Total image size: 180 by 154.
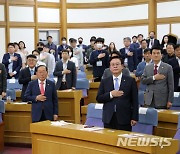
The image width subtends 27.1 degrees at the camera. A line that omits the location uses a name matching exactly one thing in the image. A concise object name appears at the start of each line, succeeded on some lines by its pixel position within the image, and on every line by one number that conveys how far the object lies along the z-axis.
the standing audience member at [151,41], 10.22
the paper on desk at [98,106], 4.93
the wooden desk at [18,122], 6.11
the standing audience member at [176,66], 5.80
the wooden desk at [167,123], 4.53
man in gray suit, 4.86
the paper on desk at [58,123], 4.11
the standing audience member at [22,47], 11.10
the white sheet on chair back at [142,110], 4.44
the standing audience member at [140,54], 9.67
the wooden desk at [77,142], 3.17
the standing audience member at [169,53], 6.01
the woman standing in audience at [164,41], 8.41
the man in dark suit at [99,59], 7.79
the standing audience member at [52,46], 11.63
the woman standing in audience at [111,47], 9.66
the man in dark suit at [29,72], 6.20
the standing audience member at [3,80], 6.45
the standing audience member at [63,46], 11.86
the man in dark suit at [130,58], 9.53
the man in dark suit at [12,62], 8.29
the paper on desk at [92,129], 3.74
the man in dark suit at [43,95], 5.21
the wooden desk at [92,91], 7.87
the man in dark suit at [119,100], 4.04
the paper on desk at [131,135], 3.35
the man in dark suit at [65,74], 7.08
